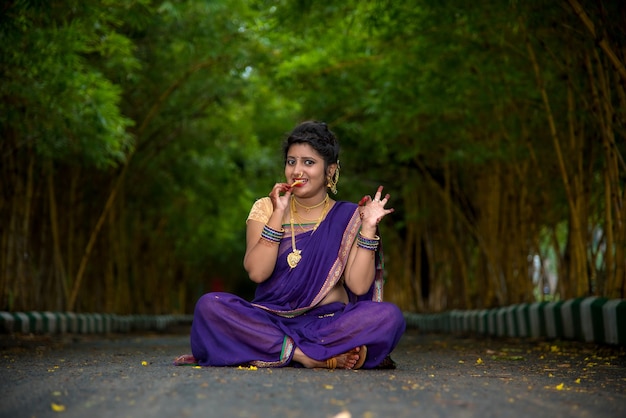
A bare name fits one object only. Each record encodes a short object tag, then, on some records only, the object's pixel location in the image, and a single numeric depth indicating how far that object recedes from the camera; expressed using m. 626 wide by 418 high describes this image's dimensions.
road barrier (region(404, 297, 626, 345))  7.70
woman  5.27
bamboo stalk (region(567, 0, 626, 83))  7.28
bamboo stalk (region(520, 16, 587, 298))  9.54
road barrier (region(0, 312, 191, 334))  11.20
